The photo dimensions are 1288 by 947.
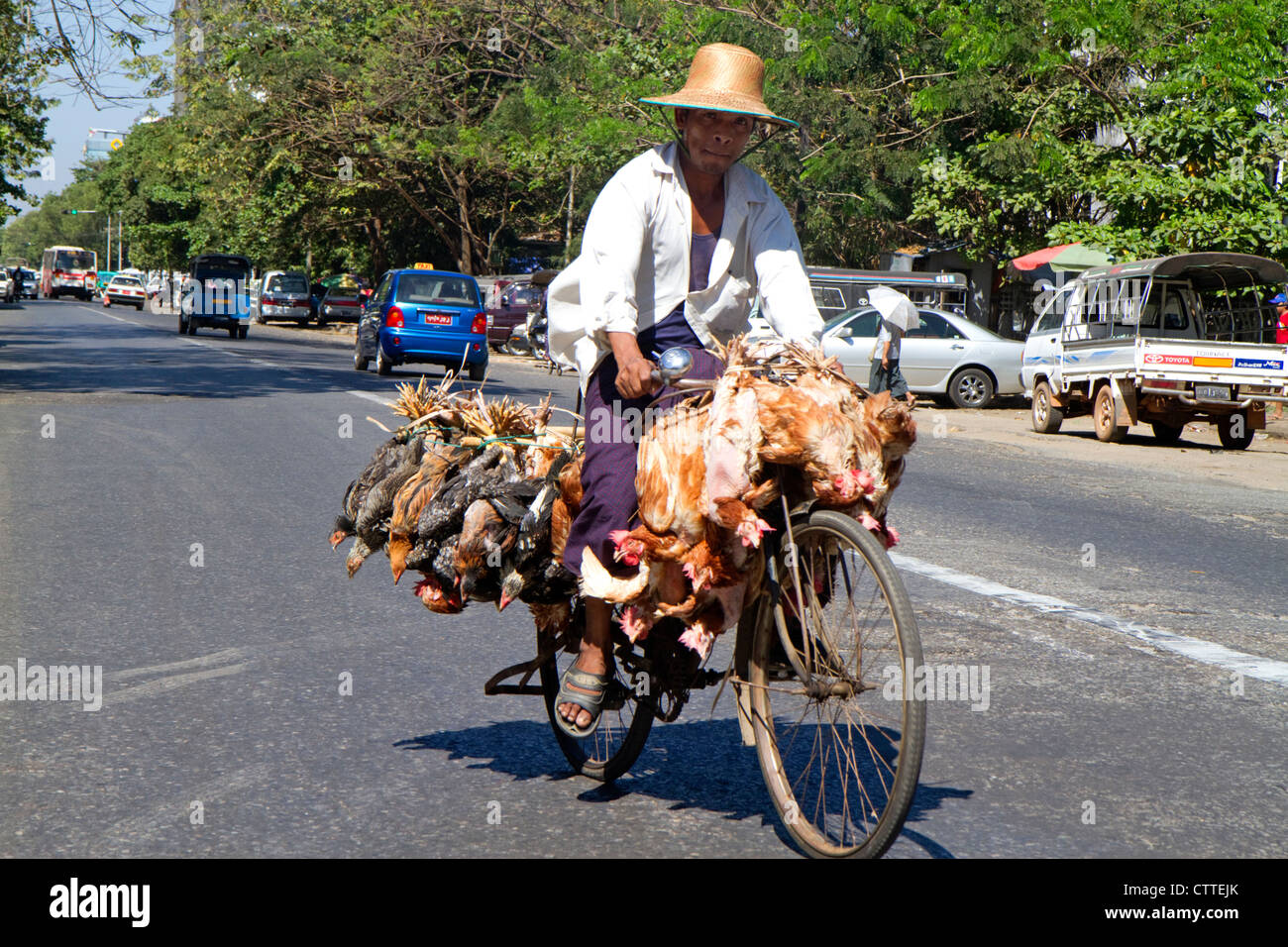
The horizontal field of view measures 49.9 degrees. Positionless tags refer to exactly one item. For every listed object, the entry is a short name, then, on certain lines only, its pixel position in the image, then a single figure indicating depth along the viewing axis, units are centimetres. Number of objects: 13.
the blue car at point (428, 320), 2216
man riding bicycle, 368
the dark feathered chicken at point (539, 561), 394
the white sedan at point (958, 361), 2244
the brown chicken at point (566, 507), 388
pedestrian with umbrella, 1410
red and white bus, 8794
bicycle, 304
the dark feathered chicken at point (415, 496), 421
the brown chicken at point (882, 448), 330
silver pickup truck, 1591
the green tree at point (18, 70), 1806
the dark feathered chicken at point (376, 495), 438
